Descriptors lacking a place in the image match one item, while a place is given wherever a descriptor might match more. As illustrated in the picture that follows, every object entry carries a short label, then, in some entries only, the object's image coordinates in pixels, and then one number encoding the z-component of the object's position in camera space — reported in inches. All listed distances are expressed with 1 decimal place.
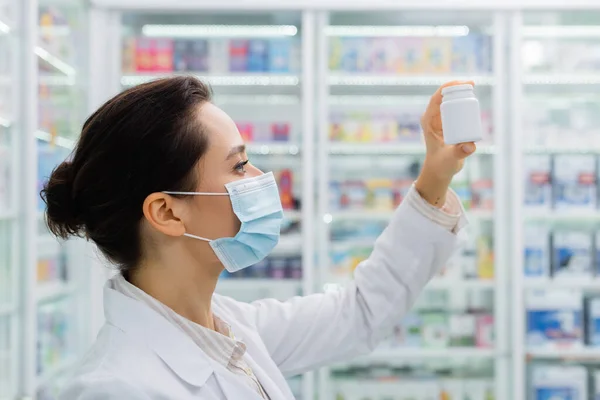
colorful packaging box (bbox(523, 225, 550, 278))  143.9
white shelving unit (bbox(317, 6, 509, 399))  140.6
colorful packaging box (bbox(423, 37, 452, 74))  145.2
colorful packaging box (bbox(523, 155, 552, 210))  144.6
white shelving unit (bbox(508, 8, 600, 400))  139.2
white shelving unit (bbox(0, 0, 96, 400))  107.5
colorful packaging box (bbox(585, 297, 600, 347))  144.4
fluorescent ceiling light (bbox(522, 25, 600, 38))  147.4
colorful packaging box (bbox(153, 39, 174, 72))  147.2
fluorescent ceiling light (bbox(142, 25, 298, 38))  148.6
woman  40.4
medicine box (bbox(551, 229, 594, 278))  144.6
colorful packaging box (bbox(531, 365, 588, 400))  143.3
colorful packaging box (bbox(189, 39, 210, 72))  148.3
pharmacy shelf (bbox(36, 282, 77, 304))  120.3
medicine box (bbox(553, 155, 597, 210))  144.3
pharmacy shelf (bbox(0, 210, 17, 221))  104.5
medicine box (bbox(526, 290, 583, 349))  144.3
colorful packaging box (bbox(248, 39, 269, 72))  147.3
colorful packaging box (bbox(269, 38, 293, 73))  146.2
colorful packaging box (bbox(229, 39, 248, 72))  147.9
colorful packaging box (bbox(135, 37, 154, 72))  146.2
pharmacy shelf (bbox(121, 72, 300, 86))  145.8
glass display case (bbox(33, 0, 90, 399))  122.2
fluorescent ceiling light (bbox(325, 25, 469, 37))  147.5
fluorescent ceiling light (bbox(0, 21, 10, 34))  103.2
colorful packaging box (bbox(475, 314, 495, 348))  146.6
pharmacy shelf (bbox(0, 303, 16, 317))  104.8
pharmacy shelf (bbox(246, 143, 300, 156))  145.4
